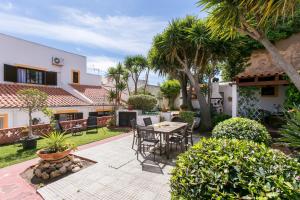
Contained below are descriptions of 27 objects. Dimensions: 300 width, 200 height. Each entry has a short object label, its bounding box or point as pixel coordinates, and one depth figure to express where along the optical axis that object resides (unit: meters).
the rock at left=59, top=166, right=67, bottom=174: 5.11
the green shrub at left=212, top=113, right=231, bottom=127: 11.44
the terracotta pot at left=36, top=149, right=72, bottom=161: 5.12
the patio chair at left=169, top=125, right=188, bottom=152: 6.71
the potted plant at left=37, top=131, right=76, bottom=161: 5.16
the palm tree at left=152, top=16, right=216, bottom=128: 9.95
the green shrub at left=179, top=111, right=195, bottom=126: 11.31
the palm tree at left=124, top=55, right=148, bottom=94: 19.69
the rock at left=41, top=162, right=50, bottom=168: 5.15
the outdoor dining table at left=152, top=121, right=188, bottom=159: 6.19
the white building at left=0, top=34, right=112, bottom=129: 11.09
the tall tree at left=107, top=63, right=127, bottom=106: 15.45
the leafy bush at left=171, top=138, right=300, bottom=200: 1.75
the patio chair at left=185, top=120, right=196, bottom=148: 6.89
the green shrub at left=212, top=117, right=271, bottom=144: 5.25
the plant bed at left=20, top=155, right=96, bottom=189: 4.79
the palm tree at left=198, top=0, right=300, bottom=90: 5.43
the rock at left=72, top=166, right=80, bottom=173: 5.31
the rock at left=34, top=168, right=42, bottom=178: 4.98
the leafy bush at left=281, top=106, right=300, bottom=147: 3.83
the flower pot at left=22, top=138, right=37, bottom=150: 7.60
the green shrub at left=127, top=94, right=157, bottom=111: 13.66
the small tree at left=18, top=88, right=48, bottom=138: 7.68
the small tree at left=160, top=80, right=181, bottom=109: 20.39
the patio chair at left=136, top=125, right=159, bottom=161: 6.42
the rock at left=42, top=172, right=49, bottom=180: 4.88
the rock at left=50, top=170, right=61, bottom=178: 4.95
